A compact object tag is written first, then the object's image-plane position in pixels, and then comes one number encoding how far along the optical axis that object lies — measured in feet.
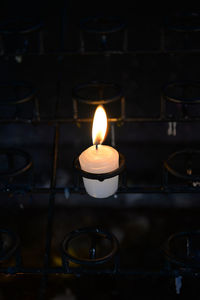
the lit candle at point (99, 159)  2.65
